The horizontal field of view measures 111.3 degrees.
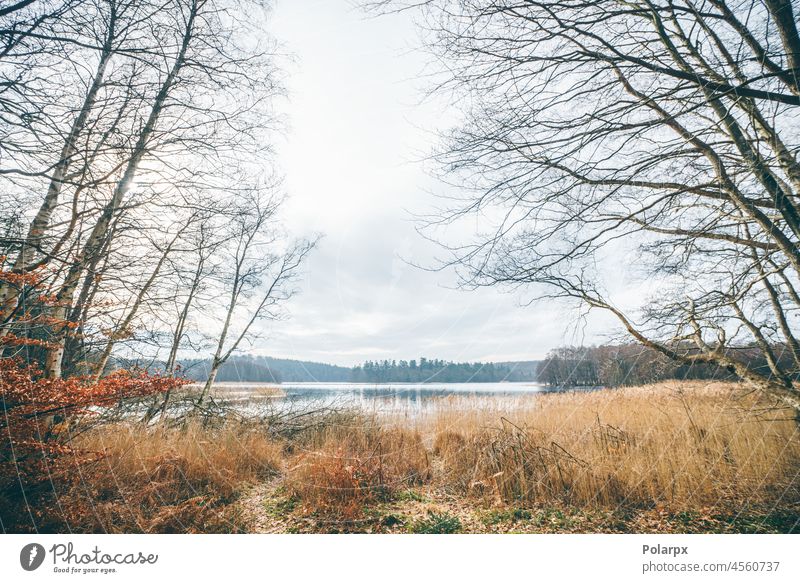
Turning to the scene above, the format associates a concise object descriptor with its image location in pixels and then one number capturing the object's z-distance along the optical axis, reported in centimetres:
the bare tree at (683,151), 231
